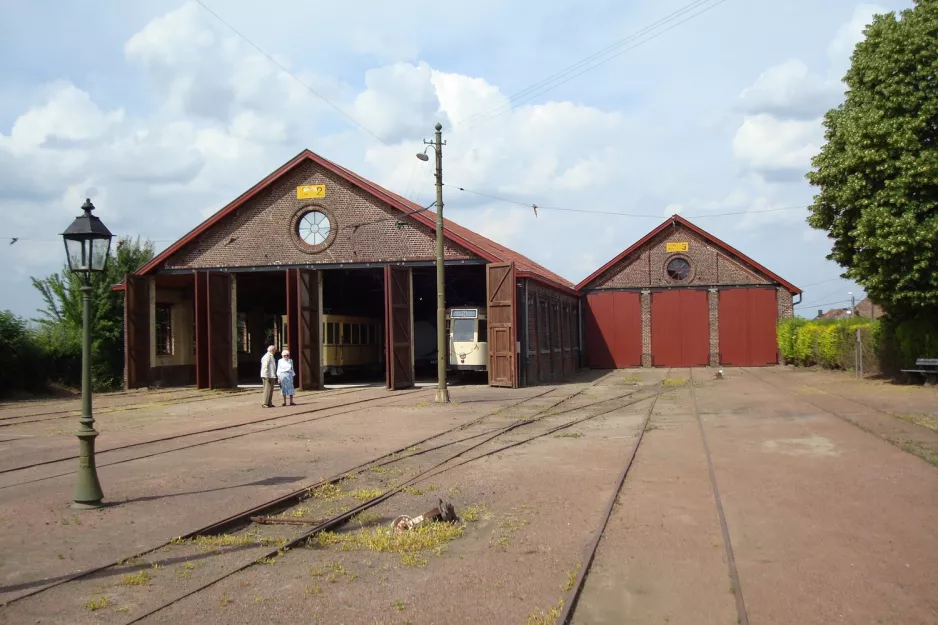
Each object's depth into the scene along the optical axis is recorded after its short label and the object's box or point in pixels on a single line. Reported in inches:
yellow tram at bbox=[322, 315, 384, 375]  1274.6
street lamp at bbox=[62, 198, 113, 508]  358.3
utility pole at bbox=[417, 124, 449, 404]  868.0
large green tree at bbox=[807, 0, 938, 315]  845.8
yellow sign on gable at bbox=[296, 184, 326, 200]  1184.8
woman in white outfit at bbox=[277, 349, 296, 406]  873.5
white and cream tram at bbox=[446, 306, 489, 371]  1225.4
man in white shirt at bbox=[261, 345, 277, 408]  853.2
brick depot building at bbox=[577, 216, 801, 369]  1647.4
